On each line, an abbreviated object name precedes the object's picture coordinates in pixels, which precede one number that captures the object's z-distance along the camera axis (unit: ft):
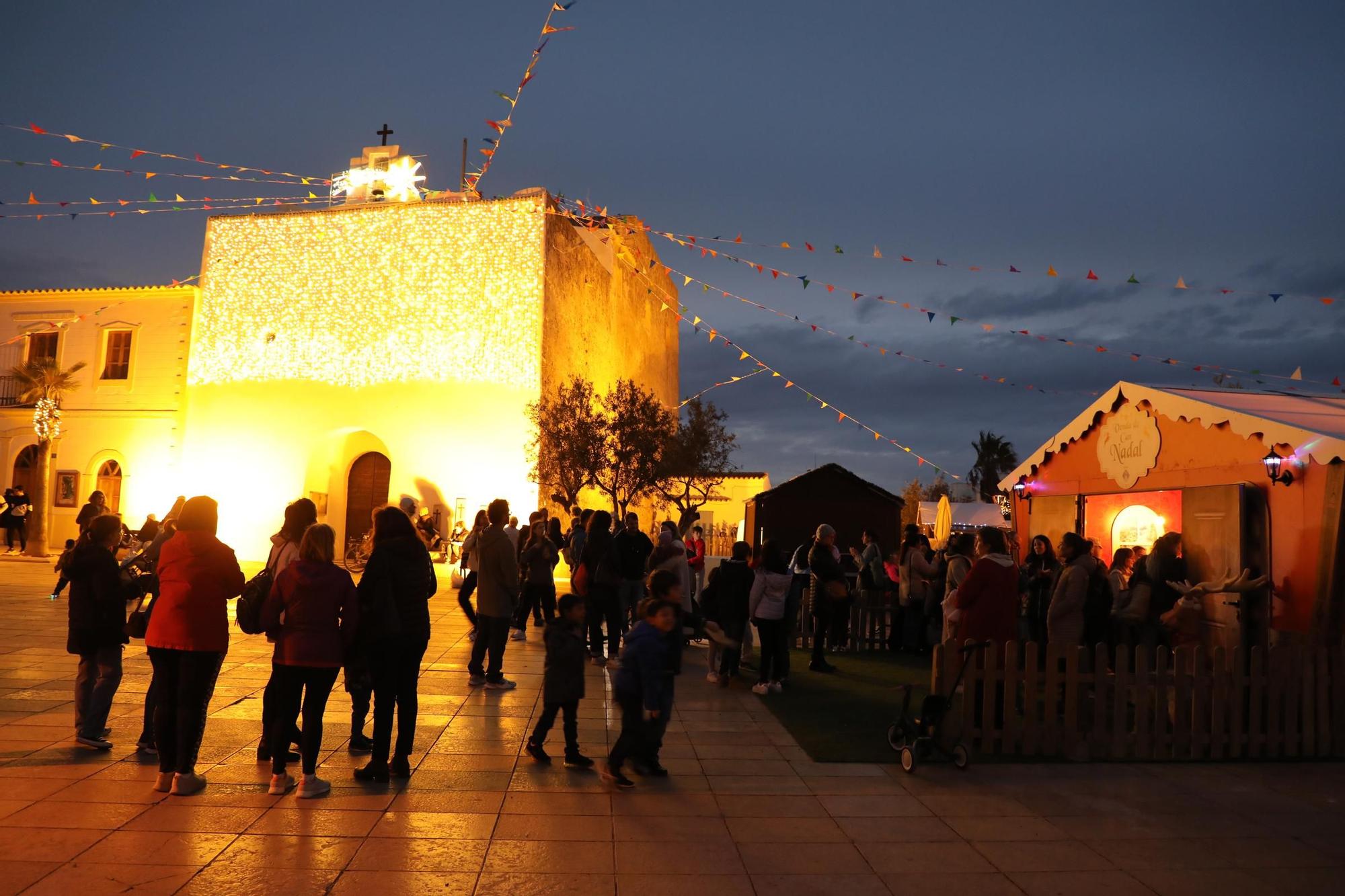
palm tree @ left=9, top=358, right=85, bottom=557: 71.82
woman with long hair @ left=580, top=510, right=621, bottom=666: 31.12
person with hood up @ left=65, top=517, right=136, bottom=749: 19.35
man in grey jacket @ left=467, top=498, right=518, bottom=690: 26.45
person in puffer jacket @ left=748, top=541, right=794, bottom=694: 28.71
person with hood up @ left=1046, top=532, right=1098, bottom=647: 24.48
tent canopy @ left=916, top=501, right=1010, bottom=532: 91.78
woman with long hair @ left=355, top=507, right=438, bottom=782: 17.97
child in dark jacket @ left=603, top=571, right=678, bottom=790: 18.08
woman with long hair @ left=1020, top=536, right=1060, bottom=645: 33.40
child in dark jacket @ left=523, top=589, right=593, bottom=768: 19.07
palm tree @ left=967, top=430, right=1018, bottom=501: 187.62
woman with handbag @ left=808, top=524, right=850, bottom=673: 32.22
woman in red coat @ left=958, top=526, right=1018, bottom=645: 21.77
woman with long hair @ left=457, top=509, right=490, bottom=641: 33.68
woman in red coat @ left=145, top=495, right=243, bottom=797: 16.89
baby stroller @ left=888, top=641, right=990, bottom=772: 19.84
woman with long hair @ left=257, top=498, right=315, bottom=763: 18.51
